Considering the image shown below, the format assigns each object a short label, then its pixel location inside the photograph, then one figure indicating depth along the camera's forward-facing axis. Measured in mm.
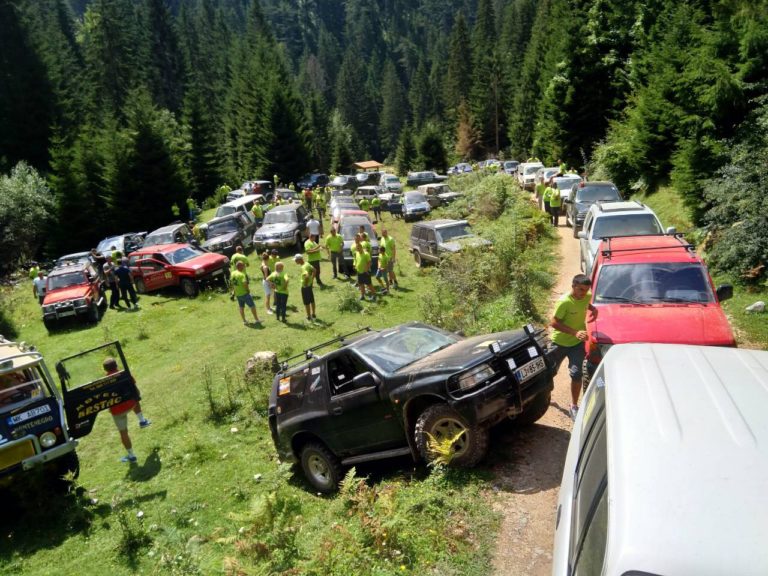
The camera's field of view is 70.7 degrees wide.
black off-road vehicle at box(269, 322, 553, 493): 5777
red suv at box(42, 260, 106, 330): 17984
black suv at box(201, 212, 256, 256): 23688
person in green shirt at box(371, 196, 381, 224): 30828
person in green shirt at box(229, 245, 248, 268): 15702
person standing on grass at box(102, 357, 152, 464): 8805
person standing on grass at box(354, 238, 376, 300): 15773
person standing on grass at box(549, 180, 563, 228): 21531
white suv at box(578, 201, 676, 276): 12312
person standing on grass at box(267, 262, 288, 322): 14977
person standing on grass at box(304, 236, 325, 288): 17281
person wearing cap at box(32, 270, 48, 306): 19542
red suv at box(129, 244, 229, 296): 19641
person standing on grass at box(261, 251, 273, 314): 16481
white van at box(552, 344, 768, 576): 1727
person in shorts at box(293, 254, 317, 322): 14789
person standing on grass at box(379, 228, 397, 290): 16656
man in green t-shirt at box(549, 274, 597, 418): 6824
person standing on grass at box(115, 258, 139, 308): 18875
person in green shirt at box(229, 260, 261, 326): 15055
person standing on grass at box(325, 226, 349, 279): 18531
